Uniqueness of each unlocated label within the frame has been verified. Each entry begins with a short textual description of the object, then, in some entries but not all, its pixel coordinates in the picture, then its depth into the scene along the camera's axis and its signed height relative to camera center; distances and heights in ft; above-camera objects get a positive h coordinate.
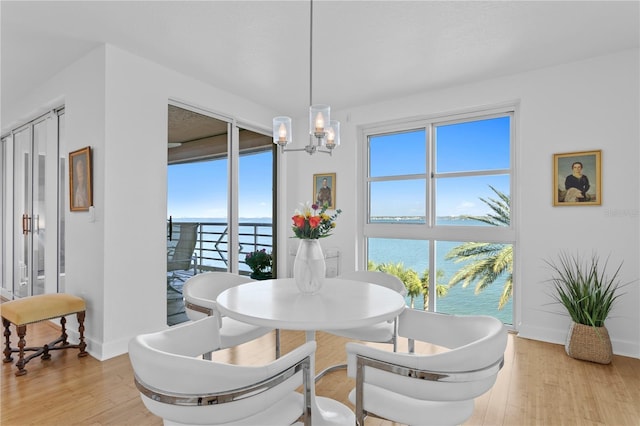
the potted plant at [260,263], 15.12 -2.34
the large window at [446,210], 12.48 +0.11
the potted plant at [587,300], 9.30 -2.54
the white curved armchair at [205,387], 3.67 -1.97
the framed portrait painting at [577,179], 10.27 +1.07
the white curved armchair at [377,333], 7.16 -2.60
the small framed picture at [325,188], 15.43 +1.12
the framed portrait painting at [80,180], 9.88 +0.95
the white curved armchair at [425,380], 4.08 -2.09
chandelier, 6.81 +1.81
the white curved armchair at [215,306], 7.09 -2.09
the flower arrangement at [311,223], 6.58 -0.21
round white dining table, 5.01 -1.61
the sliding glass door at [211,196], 11.82 +0.64
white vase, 6.70 -1.10
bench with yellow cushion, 8.65 -2.75
